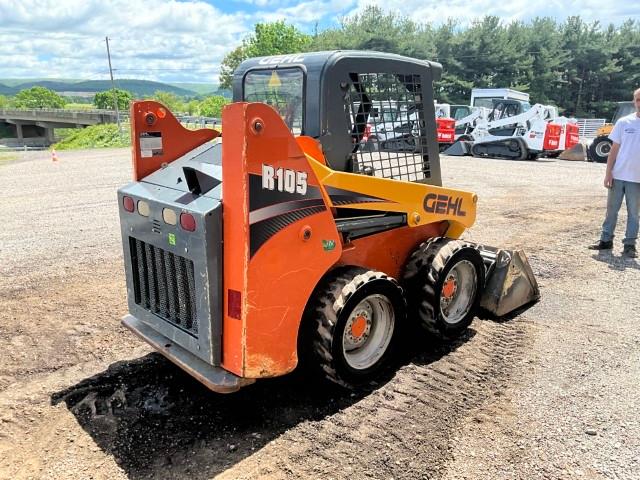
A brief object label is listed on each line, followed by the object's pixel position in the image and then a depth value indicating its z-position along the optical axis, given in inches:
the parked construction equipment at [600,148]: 764.6
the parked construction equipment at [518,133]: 730.8
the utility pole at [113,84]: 1671.3
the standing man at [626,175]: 249.2
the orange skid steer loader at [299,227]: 112.0
